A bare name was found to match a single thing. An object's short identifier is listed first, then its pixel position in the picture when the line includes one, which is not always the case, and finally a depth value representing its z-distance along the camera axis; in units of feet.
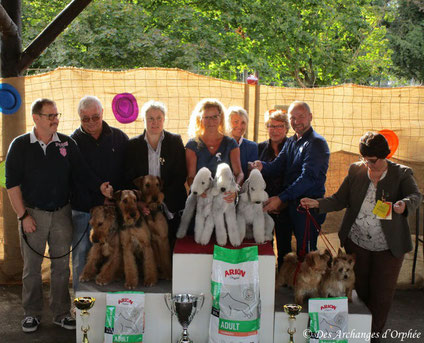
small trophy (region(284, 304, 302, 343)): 10.01
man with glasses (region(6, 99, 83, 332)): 11.25
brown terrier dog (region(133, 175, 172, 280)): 10.90
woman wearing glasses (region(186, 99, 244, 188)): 11.60
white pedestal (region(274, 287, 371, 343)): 10.38
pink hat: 15.23
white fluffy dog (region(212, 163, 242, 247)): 10.37
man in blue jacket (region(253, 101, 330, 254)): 11.41
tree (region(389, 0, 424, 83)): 58.08
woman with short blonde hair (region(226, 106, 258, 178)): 12.87
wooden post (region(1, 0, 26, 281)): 14.62
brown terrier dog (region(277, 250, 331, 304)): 10.39
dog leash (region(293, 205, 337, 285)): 11.05
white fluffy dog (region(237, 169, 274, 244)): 10.30
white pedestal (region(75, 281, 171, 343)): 10.53
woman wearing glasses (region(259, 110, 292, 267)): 12.89
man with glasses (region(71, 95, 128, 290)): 11.81
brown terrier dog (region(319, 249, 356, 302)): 10.50
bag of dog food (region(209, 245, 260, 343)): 9.78
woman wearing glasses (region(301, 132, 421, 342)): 10.57
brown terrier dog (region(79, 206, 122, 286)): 10.72
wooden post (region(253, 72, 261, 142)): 15.78
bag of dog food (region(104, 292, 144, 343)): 10.11
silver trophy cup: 9.82
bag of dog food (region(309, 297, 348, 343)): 10.12
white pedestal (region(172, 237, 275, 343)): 10.27
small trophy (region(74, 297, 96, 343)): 10.00
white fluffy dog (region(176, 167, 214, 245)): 10.23
